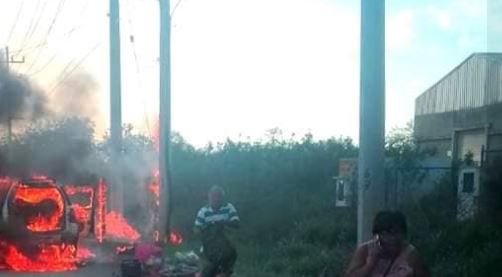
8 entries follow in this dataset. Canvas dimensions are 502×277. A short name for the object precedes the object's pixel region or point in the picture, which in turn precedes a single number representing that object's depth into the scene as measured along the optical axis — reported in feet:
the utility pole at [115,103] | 76.48
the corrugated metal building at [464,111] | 64.18
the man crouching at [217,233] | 40.29
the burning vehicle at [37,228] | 62.23
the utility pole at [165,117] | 63.93
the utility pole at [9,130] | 80.33
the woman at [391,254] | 18.72
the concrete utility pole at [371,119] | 29.94
